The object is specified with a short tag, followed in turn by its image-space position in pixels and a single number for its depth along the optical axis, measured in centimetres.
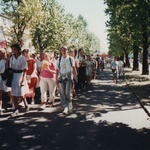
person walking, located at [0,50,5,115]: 1032
